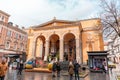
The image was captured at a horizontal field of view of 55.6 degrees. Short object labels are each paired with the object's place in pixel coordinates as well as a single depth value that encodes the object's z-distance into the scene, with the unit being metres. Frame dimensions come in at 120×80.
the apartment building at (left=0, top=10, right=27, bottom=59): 36.12
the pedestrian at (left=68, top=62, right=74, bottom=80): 11.03
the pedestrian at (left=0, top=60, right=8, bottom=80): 6.74
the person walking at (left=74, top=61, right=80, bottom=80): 11.75
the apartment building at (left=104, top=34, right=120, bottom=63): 59.63
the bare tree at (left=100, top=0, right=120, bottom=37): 16.93
